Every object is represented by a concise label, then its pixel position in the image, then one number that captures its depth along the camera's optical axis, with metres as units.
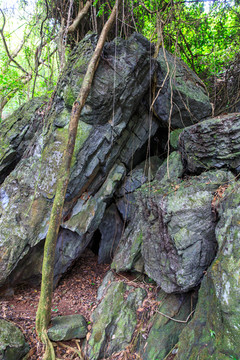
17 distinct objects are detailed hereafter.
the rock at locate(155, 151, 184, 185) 5.64
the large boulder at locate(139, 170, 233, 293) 3.65
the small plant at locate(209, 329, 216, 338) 2.71
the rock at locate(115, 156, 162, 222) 7.07
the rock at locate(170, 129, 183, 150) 7.02
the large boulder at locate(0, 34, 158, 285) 5.34
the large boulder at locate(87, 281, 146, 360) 3.86
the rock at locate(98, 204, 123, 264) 6.89
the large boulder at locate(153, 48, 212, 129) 6.99
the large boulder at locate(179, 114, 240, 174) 4.52
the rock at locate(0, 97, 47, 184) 6.69
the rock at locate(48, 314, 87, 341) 3.93
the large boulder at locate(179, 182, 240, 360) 2.49
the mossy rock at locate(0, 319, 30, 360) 3.37
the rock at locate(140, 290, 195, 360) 3.57
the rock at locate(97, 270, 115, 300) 5.13
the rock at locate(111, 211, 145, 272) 5.13
